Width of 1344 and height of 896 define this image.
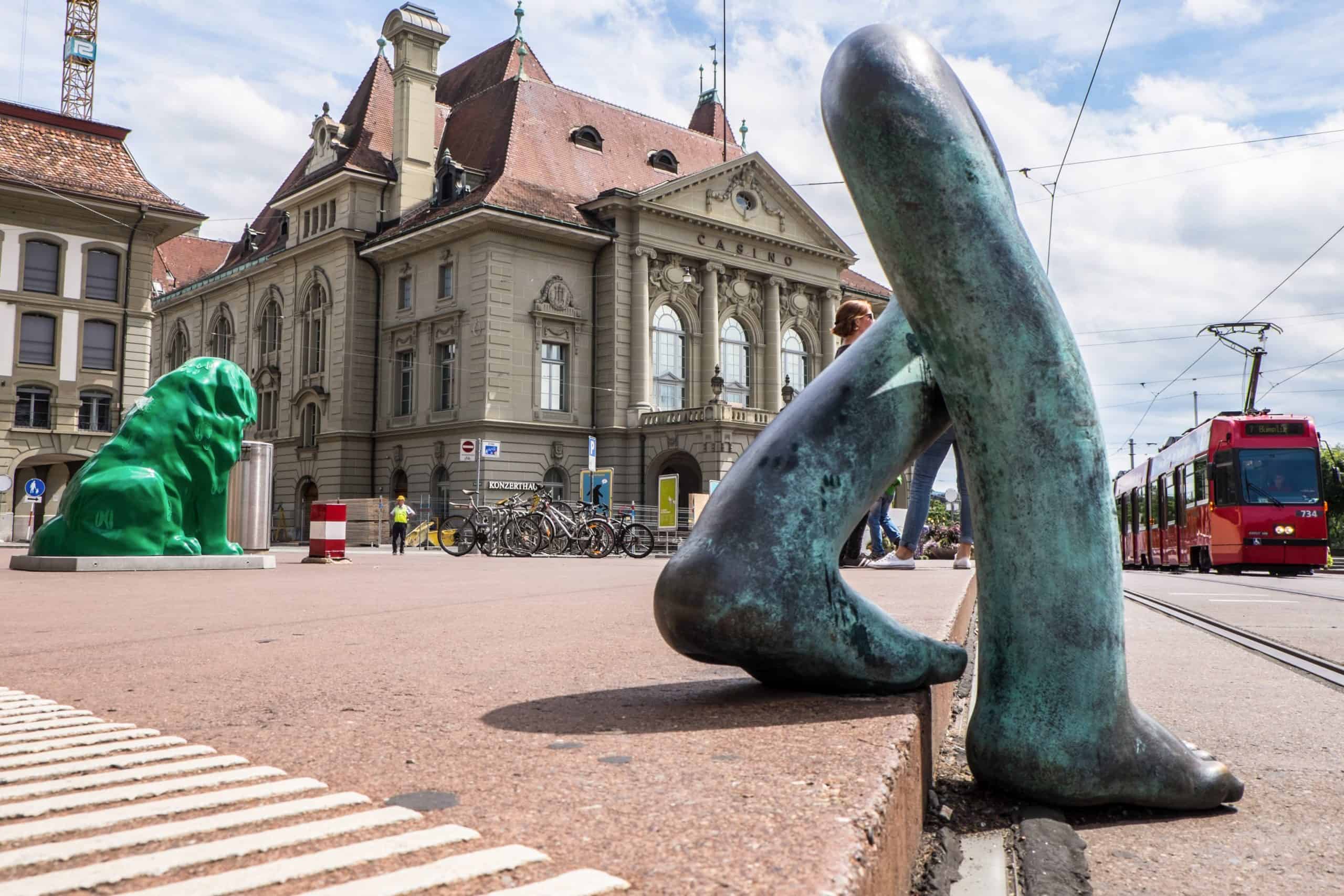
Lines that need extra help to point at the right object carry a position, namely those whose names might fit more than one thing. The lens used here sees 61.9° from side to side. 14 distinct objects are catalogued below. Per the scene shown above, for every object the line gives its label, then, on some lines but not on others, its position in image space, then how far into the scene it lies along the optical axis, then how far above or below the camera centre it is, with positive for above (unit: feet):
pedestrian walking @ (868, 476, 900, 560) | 36.31 +0.25
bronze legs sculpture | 6.45 +0.60
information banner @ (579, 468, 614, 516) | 101.96 +4.65
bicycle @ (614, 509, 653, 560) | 68.18 -0.25
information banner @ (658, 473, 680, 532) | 87.66 +2.60
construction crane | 187.83 +80.27
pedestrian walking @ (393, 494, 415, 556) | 82.23 +0.54
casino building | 116.37 +27.27
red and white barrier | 50.83 +0.08
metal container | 51.65 +1.59
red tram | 59.31 +2.27
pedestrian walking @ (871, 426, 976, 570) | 26.25 +0.55
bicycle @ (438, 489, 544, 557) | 65.10 +0.14
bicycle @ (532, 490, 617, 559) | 65.05 +0.15
